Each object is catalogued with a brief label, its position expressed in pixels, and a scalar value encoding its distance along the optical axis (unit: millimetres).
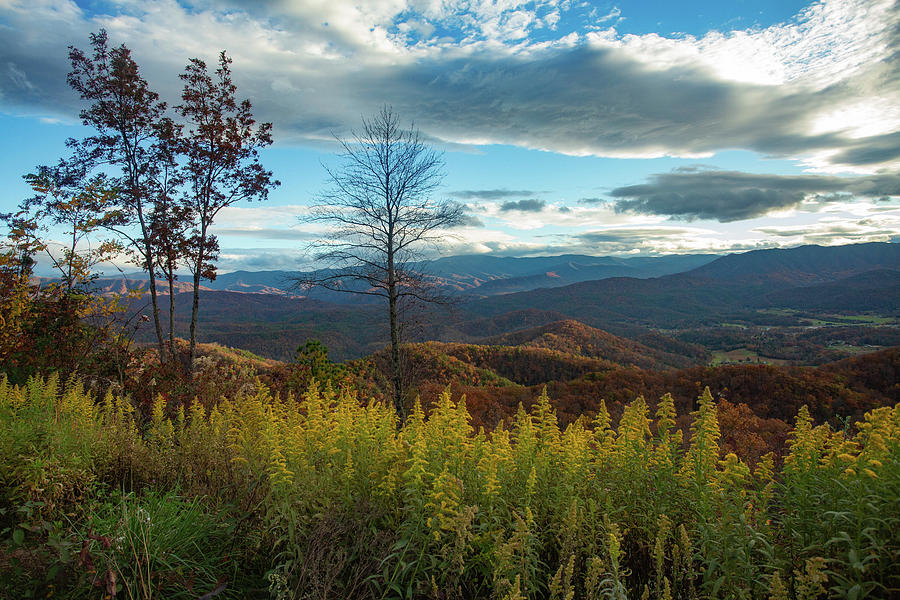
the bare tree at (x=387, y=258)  12188
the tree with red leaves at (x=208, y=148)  14172
